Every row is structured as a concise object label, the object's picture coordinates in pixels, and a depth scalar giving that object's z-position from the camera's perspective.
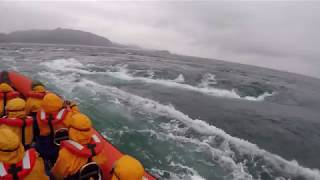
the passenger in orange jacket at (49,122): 3.58
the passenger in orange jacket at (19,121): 3.28
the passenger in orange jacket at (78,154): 2.70
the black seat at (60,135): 3.47
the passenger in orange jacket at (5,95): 4.57
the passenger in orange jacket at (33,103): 4.27
